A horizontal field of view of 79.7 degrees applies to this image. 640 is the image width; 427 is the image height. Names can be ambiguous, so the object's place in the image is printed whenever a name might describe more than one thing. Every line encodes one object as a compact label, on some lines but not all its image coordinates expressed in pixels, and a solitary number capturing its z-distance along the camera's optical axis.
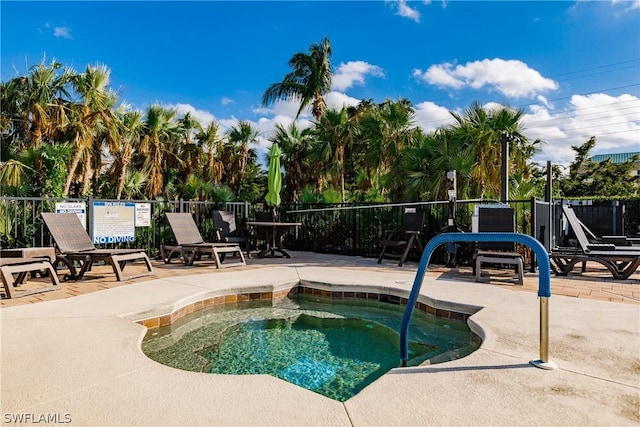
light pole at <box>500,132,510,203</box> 7.01
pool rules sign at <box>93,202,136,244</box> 6.93
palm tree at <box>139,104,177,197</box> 13.84
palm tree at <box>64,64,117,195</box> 11.46
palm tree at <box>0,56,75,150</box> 11.23
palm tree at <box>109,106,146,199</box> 12.51
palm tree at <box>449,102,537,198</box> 8.41
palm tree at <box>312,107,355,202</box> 13.34
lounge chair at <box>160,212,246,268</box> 6.71
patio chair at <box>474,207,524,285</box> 6.00
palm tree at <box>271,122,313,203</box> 14.82
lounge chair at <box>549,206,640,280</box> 5.40
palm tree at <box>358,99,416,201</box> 11.30
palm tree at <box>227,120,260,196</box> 16.80
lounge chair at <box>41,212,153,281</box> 5.18
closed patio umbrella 8.95
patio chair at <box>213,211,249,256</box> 7.98
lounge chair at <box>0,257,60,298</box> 4.09
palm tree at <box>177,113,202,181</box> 15.40
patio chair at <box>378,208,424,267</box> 7.01
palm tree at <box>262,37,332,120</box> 18.41
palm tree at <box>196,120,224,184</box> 15.56
